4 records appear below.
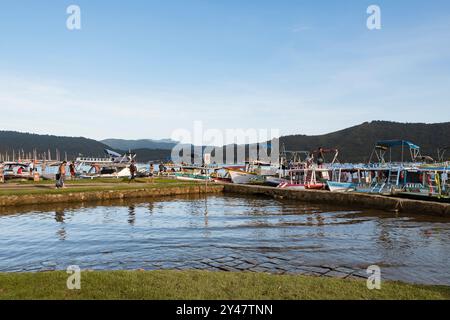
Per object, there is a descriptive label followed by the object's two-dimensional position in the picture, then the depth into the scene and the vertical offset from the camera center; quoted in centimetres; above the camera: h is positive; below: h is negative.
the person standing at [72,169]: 4367 -97
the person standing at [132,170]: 4447 -115
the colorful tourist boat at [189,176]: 5425 -247
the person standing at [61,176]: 3162 -127
